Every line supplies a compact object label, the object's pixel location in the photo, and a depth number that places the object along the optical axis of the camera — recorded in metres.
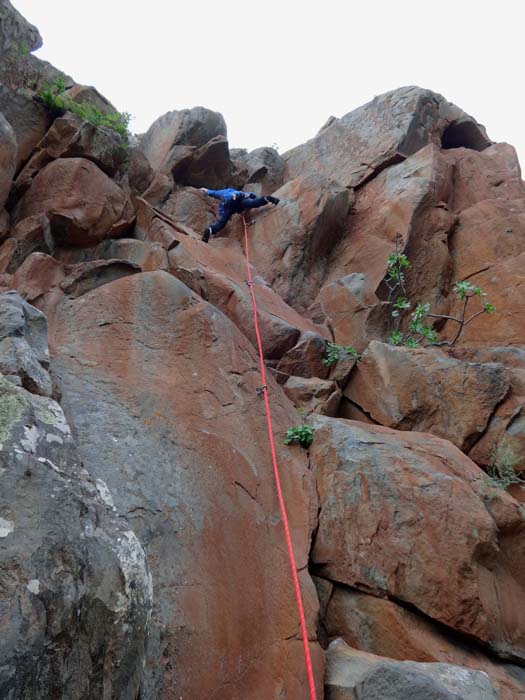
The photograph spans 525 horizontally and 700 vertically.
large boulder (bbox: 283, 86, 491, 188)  11.94
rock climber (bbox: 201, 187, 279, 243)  10.92
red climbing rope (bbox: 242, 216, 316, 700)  3.80
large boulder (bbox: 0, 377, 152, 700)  2.36
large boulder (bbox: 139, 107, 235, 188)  13.05
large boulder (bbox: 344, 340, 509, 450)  6.56
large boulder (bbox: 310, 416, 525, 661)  4.59
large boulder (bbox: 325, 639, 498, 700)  3.39
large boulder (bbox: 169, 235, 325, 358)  7.76
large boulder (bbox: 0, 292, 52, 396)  3.94
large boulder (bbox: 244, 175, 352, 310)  10.20
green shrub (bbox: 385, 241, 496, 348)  8.35
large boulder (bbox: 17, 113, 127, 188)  9.69
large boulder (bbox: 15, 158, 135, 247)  9.02
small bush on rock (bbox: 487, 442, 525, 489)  5.99
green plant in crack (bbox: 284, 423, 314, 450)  5.92
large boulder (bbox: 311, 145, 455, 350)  9.12
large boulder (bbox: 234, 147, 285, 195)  13.82
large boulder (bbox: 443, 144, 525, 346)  9.02
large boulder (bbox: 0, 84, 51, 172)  9.56
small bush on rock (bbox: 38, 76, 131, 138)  9.95
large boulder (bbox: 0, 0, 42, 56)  9.76
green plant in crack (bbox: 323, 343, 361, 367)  7.64
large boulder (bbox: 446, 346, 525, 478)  6.29
